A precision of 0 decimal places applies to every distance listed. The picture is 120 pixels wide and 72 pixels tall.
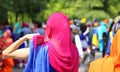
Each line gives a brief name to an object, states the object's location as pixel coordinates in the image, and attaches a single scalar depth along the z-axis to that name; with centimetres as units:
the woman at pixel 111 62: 496
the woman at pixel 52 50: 539
